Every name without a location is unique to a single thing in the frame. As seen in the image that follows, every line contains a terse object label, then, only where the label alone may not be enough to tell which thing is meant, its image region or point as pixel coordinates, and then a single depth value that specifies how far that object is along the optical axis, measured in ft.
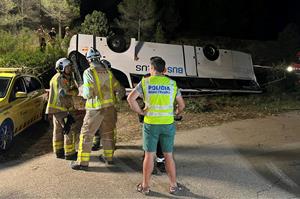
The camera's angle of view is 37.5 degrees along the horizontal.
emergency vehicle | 26.50
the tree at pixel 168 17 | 80.12
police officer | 18.25
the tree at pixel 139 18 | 72.74
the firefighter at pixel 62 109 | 24.22
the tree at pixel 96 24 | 68.13
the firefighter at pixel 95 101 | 21.86
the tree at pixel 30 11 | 76.38
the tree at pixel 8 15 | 68.95
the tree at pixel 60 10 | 75.82
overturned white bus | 42.00
